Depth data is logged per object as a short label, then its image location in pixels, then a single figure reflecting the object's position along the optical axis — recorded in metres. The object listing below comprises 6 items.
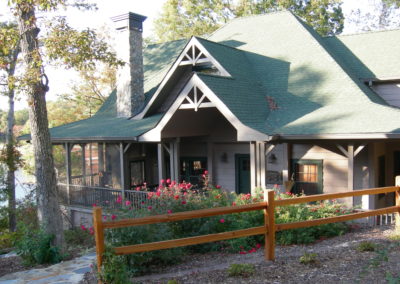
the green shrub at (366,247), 6.75
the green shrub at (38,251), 7.96
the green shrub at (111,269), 5.07
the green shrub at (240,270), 5.62
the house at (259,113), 11.95
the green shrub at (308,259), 6.10
